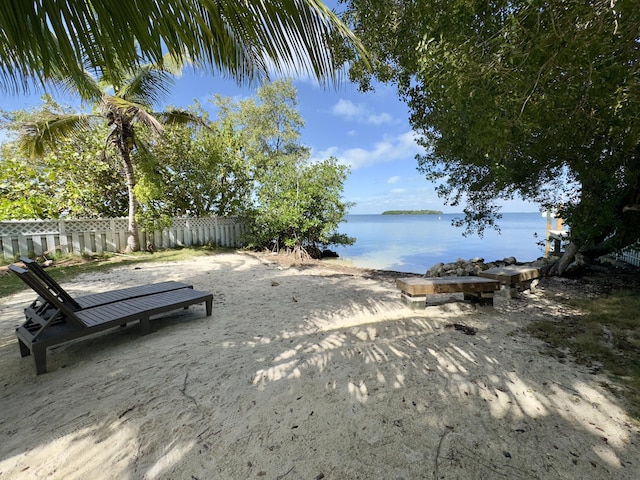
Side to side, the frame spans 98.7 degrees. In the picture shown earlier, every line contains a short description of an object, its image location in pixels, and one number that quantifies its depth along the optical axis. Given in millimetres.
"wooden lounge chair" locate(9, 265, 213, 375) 2557
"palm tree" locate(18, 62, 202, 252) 8109
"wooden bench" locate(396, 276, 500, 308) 4230
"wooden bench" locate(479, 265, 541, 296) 4812
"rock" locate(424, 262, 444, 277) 7965
